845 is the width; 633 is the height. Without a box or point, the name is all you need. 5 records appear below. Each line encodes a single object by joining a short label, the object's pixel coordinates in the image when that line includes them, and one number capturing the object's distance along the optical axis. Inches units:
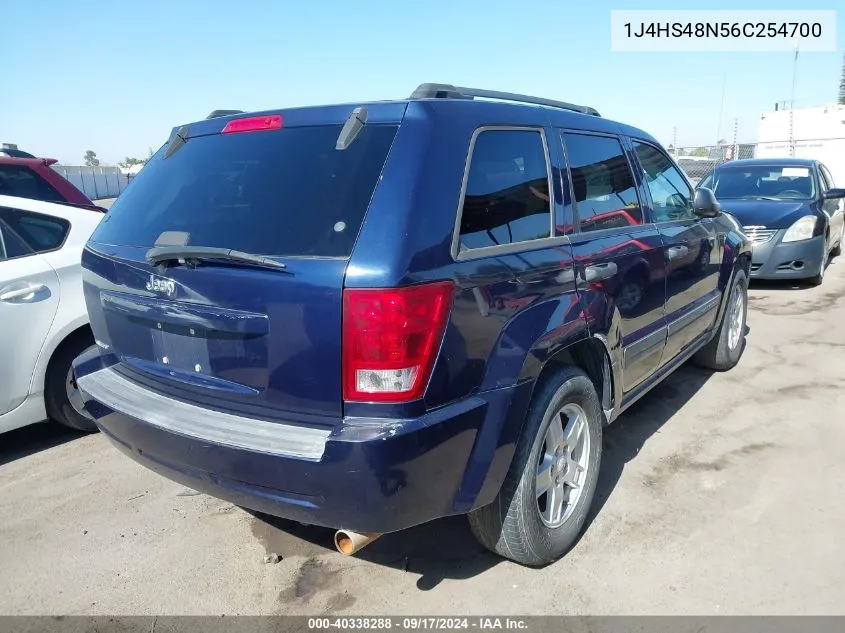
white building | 842.8
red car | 216.7
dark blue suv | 81.2
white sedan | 148.8
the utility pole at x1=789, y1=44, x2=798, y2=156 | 858.8
